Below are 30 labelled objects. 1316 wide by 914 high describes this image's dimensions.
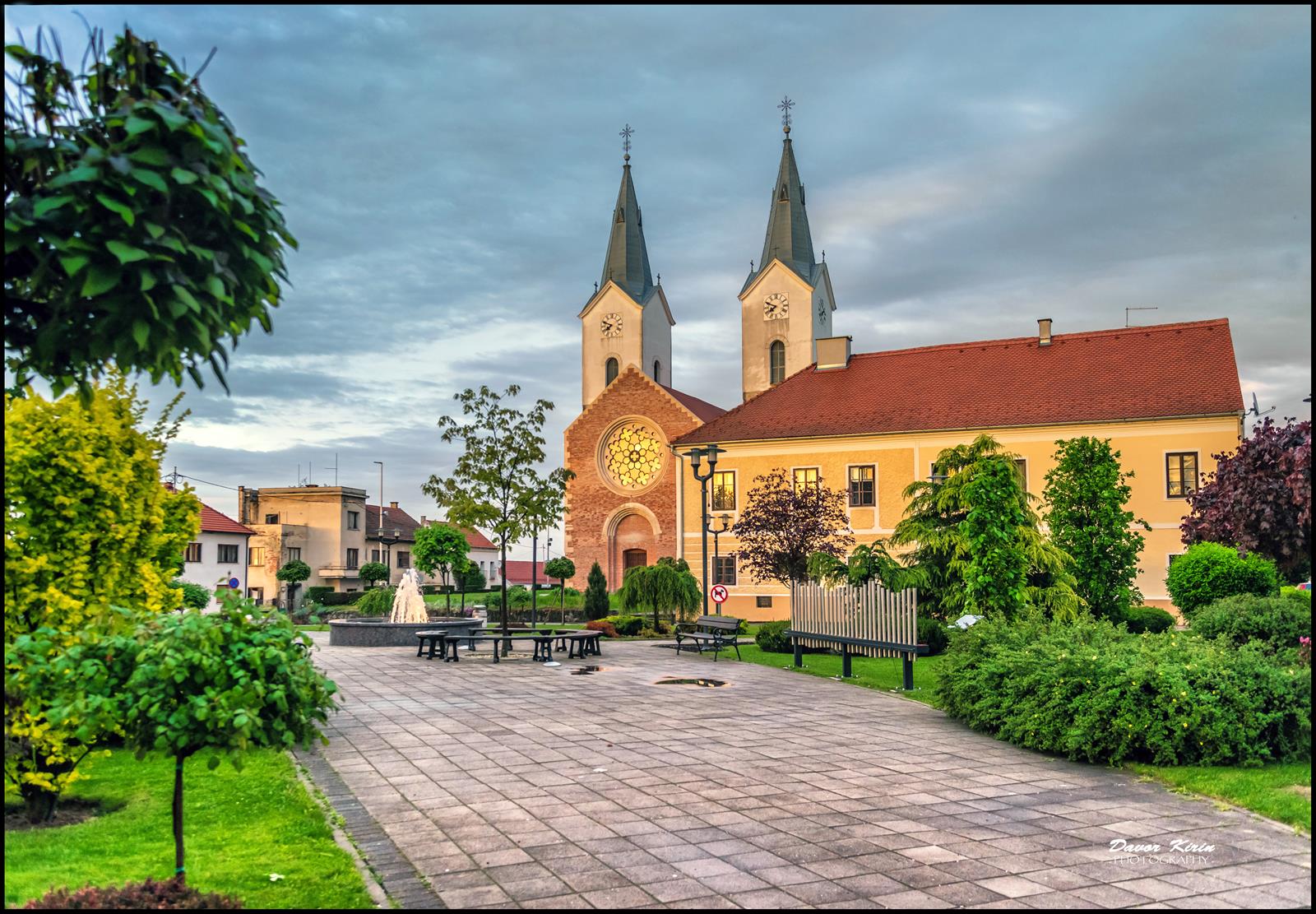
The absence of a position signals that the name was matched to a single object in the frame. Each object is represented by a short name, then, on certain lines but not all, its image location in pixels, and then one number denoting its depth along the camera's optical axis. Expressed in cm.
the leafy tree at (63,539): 668
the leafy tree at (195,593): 3073
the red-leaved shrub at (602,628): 2622
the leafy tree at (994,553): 1582
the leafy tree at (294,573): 5072
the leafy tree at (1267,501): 1781
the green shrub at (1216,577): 1927
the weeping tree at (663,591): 2819
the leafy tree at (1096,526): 2275
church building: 3291
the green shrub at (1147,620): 2519
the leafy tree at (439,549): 3114
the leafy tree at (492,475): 2145
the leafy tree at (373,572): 4897
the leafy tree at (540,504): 2178
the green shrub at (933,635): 2012
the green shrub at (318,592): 5053
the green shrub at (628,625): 2686
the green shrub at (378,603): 3023
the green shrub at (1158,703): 849
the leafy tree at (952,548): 1928
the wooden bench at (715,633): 1981
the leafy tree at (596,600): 3222
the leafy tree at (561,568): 4838
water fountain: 2302
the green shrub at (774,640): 2136
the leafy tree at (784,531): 2483
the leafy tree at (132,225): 349
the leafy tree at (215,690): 468
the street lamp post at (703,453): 2378
